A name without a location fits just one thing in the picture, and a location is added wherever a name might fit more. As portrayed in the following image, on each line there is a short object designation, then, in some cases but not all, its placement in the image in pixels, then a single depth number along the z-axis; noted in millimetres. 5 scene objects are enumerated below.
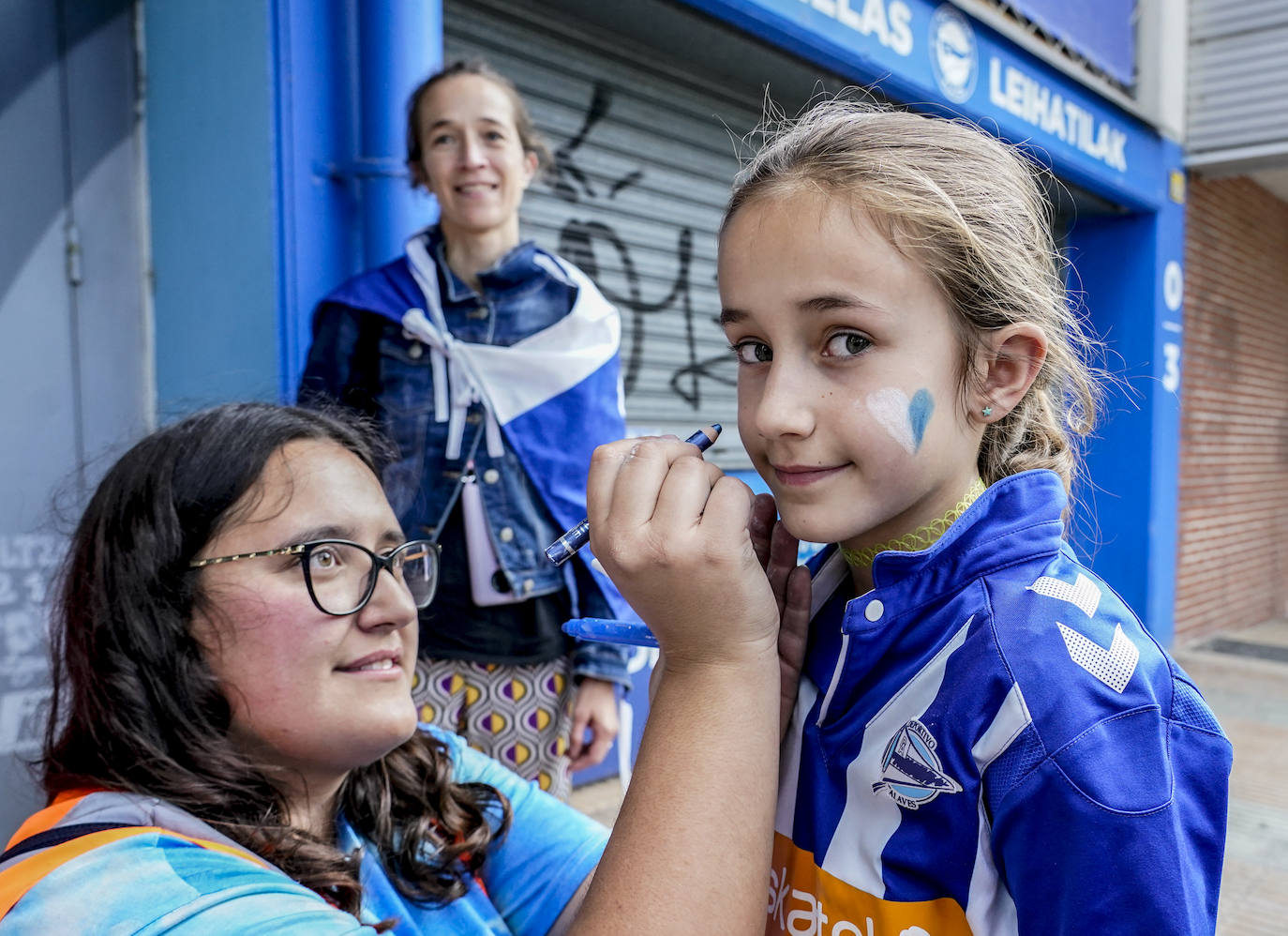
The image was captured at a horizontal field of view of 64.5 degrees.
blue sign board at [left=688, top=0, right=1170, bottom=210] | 4480
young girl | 839
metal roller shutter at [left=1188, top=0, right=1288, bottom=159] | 7176
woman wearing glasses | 856
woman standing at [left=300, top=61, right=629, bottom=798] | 2262
